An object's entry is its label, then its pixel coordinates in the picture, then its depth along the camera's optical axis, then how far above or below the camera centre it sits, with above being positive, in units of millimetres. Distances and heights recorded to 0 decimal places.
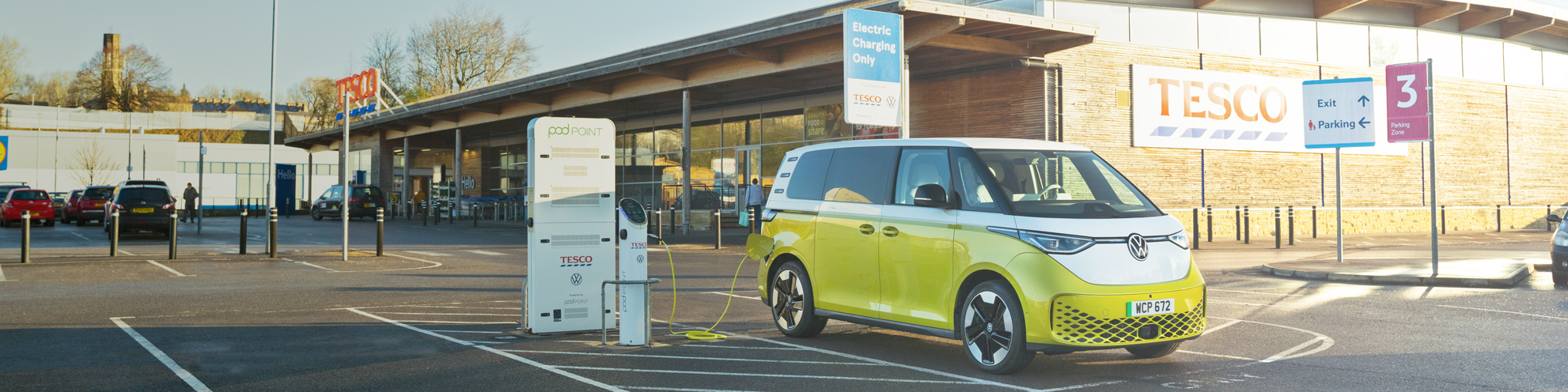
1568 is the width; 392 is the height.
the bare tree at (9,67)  61862 +8923
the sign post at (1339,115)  15930 +1507
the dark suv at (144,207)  23938 +136
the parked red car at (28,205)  32906 +249
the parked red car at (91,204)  32094 +285
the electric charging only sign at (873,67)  17828 +2534
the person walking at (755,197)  22327 +315
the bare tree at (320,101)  67250 +7487
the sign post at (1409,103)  14734 +1555
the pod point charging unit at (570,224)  8219 -96
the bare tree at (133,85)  74688 +9502
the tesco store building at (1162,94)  22953 +3208
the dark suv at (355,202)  40188 +392
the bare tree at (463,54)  55812 +8682
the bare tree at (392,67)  59250 +8380
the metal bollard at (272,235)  17812 -388
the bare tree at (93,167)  62578 +2873
